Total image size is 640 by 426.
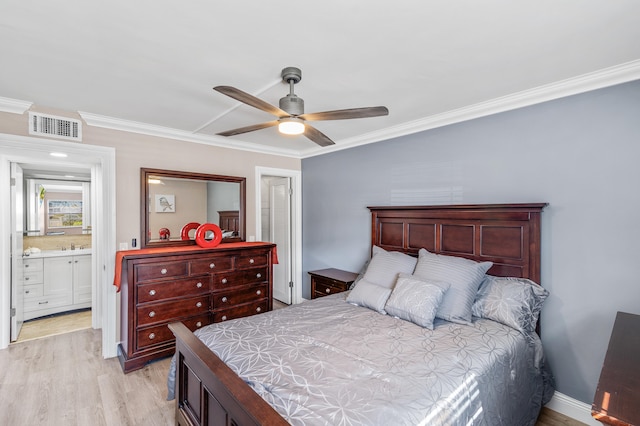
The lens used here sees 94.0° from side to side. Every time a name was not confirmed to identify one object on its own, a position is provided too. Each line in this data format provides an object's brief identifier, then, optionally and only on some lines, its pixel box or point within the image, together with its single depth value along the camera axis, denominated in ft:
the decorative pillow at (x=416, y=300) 7.16
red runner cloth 9.37
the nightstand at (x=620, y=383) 3.21
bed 4.33
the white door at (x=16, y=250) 10.55
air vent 9.00
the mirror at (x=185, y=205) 11.03
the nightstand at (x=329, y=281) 11.50
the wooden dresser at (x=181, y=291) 9.25
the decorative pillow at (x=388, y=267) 8.93
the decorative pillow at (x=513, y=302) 7.11
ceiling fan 6.22
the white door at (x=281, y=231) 16.01
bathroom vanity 13.12
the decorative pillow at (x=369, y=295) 8.15
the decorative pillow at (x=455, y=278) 7.38
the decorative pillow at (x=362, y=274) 10.14
